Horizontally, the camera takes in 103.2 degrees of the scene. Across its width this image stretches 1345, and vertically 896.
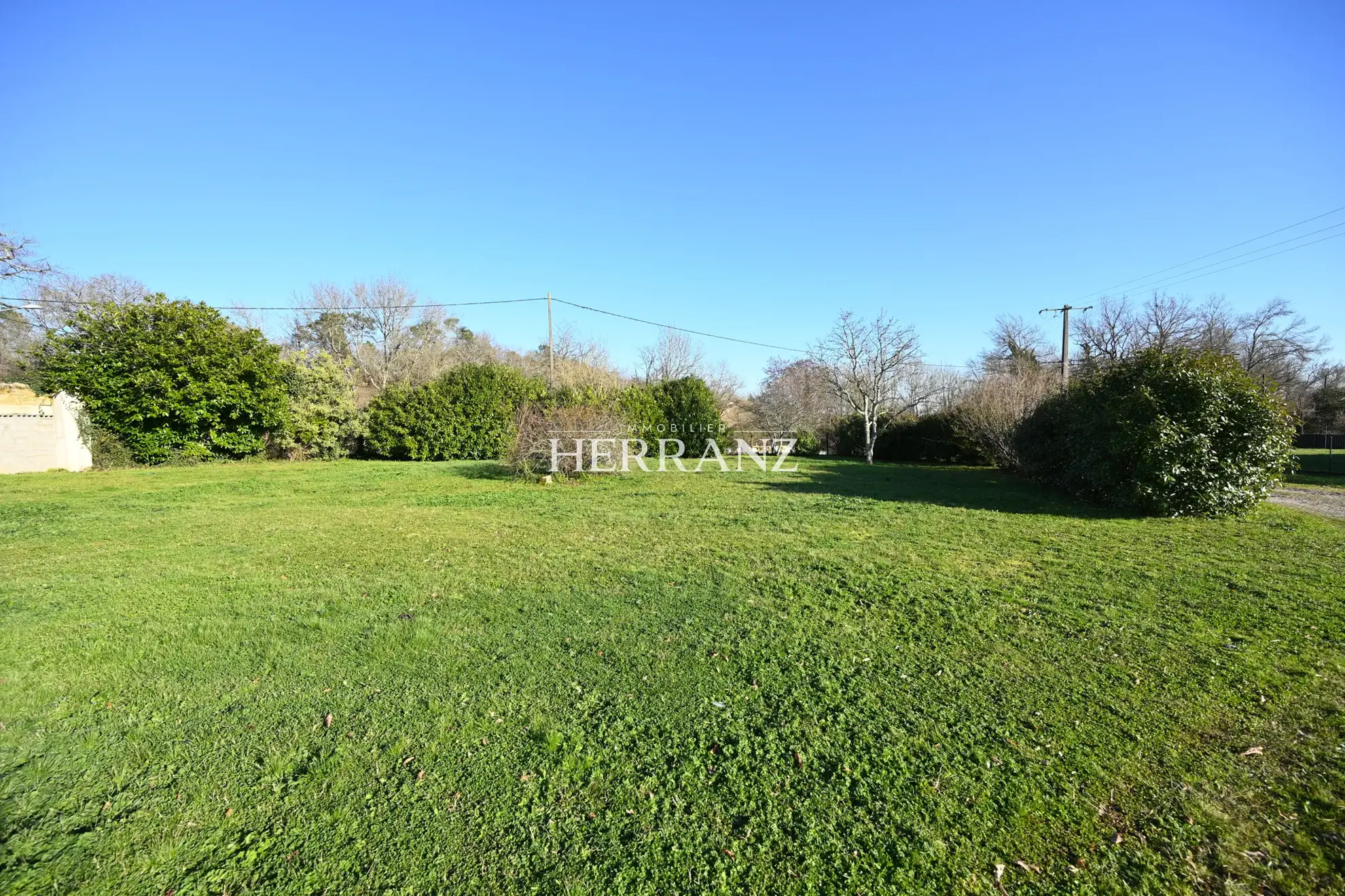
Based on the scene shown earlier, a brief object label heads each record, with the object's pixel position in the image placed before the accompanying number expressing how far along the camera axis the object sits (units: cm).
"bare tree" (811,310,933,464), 1995
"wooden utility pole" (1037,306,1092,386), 1647
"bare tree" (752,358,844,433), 2847
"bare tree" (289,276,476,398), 2969
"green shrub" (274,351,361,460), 1702
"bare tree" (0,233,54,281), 1220
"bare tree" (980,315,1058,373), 2558
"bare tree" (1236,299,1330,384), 2858
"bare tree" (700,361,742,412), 3072
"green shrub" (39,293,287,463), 1421
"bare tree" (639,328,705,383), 3475
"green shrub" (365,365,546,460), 1745
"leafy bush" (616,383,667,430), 1717
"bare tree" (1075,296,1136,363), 2724
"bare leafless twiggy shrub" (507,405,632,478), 1130
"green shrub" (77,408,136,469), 1410
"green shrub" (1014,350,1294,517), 721
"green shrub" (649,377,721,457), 1880
